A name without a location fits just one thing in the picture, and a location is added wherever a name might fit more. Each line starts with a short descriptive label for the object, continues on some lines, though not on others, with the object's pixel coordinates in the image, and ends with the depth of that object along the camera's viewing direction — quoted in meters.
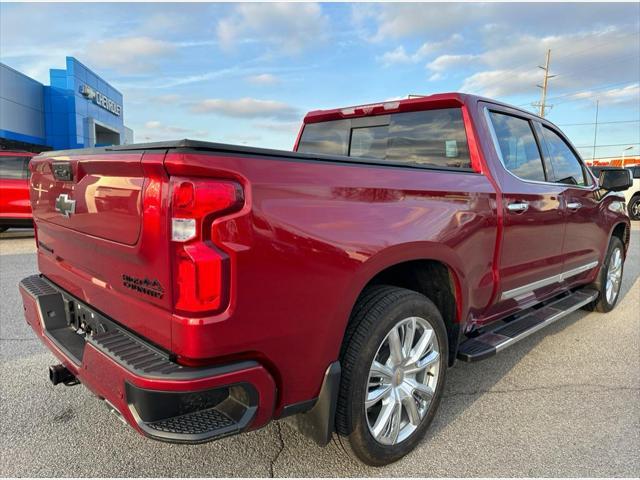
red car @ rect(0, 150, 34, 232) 9.42
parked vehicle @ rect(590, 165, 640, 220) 16.64
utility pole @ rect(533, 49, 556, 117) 45.12
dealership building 26.20
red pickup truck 1.68
